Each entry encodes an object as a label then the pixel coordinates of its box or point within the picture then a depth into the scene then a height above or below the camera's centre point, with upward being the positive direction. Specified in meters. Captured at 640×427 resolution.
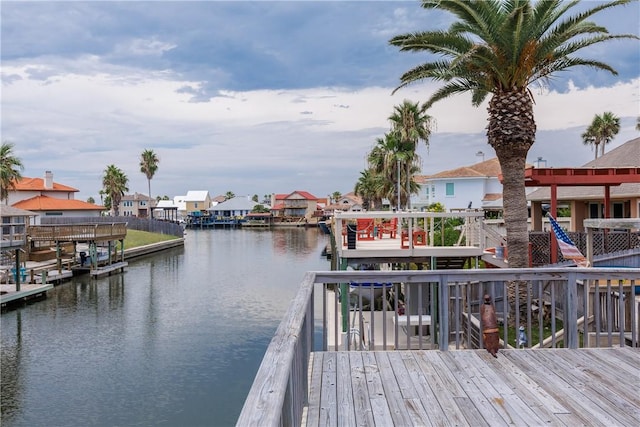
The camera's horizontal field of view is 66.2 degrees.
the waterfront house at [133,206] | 122.12 +2.81
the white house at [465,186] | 46.91 +2.54
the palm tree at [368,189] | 66.78 +3.69
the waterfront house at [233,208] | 137.25 +2.20
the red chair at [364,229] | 18.00 -0.56
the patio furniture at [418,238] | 15.96 -0.84
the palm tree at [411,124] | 38.25 +7.10
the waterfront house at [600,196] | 22.22 +0.69
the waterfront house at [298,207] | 125.75 +2.02
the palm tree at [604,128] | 58.66 +9.98
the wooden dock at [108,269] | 35.41 -3.88
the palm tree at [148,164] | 92.19 +10.01
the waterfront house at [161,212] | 121.71 +1.32
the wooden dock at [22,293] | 24.14 -3.80
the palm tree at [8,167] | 44.17 +4.84
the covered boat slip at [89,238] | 34.12 -1.40
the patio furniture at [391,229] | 19.14 -0.63
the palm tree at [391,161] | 38.72 +4.49
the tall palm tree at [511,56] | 12.41 +4.14
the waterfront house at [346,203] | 120.25 +2.72
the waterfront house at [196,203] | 144.25 +3.98
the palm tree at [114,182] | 80.19 +5.82
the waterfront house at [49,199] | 57.69 +2.36
